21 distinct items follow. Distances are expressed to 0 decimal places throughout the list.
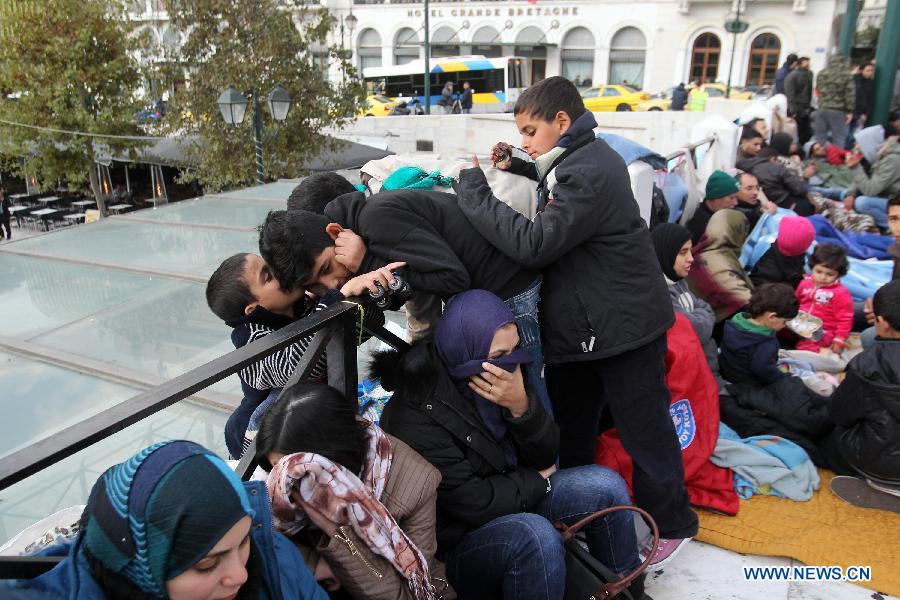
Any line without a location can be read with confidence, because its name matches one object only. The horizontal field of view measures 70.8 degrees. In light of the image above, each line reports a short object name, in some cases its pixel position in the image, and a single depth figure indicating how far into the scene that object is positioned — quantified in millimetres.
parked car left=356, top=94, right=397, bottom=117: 23961
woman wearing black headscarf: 3465
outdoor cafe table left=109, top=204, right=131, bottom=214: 16953
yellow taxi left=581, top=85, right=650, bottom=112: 24422
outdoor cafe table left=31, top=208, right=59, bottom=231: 16469
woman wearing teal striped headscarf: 1076
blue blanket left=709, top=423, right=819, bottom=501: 2959
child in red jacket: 4352
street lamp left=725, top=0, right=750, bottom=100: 22234
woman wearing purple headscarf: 1829
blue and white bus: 27344
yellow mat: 2553
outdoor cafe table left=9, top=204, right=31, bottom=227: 17230
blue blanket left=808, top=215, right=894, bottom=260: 5859
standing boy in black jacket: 1968
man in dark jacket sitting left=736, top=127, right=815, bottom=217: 6512
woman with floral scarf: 1521
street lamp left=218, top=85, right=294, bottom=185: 10797
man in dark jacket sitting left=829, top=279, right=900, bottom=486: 2754
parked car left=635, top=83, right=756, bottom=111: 22531
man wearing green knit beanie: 4969
